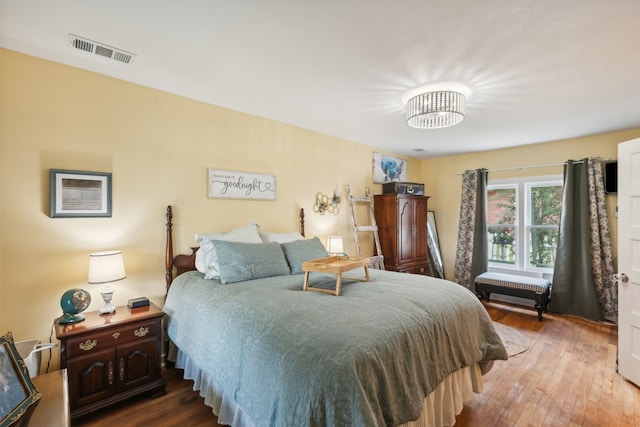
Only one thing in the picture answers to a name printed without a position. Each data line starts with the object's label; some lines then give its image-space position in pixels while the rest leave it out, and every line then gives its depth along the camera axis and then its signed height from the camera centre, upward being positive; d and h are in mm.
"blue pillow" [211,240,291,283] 2188 -408
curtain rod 3865 +688
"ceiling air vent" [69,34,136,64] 1792 +1055
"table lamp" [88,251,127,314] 1912 -416
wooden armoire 4184 -281
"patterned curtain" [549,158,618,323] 3549 -486
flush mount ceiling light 2326 +888
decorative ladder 3966 -216
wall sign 2812 +270
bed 1131 -656
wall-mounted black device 3496 +459
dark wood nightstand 1764 -976
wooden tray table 1893 -392
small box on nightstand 2119 -696
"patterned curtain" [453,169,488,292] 4547 -285
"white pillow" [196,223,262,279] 2281 -284
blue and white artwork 4543 +723
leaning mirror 4949 -761
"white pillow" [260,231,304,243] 2898 -268
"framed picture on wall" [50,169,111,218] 2014 +113
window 4133 -128
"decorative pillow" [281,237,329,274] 2568 -385
